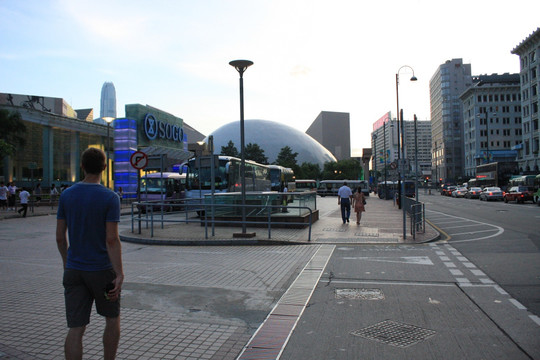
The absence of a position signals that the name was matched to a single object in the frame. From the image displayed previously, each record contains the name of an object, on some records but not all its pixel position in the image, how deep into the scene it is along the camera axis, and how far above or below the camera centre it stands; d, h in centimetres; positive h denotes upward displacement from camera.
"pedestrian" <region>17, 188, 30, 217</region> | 2344 -54
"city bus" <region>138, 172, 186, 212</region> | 3300 +15
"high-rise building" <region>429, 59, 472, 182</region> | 13025 +2094
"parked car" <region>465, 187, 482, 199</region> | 4966 -136
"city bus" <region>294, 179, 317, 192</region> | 7542 +15
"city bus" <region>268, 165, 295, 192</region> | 4921 +91
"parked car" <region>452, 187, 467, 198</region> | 5531 -137
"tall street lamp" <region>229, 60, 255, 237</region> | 1334 +302
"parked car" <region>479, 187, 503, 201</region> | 4200 -129
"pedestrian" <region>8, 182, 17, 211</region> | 2764 -42
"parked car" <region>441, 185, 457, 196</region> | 6418 -135
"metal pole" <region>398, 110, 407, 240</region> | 1327 -146
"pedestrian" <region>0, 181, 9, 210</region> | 2463 -24
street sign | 1552 +104
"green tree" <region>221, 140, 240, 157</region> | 8362 +728
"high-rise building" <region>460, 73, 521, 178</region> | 10100 +1611
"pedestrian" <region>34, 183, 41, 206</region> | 3292 -49
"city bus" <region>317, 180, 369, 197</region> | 7375 -49
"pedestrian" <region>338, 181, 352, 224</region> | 1805 -64
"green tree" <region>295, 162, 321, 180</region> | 10198 +341
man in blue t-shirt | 322 -54
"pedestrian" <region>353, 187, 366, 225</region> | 1777 -86
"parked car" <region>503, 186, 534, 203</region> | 3575 -115
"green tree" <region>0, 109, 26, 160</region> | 3738 +580
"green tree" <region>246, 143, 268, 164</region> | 8288 +655
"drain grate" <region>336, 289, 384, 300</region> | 629 -170
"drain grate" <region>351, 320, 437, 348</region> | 446 -169
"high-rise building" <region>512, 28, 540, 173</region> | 7181 +1496
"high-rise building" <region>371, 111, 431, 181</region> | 11998 +1540
